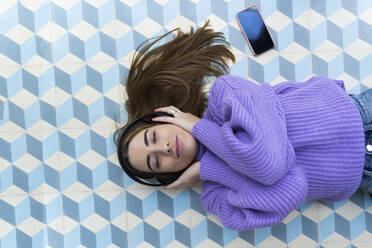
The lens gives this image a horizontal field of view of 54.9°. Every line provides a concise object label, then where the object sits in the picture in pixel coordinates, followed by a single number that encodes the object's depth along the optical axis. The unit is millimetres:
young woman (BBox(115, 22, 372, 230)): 1106
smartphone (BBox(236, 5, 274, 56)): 1381
